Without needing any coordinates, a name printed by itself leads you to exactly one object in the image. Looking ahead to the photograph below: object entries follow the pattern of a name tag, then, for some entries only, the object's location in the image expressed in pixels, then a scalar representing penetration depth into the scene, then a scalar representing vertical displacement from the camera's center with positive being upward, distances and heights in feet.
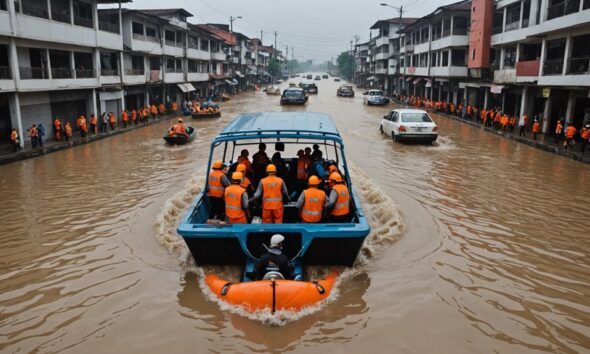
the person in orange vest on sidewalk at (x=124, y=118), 92.79 -7.04
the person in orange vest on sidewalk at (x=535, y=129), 72.69 -6.70
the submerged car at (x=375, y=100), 149.89 -5.26
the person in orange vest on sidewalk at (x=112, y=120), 86.84 -6.95
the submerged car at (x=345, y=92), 192.34 -3.68
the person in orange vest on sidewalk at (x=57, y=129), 71.41 -7.12
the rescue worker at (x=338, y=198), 26.13 -6.17
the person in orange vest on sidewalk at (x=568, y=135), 63.46 -6.62
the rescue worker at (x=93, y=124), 81.50 -7.22
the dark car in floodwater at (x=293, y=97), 138.22 -4.18
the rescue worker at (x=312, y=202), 25.54 -6.31
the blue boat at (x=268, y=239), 23.75 -7.83
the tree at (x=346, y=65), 410.52 +16.11
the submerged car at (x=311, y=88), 210.38 -2.49
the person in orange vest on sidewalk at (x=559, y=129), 66.03 -6.08
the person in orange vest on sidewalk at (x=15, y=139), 61.52 -7.51
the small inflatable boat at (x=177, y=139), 72.13 -8.54
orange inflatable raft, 20.39 -9.09
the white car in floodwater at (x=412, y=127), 70.38 -6.33
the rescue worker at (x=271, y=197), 25.81 -6.09
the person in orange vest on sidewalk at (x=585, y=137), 59.82 -6.45
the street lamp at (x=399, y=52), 186.70 +12.12
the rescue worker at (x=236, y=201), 25.29 -6.22
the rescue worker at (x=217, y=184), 28.55 -6.03
